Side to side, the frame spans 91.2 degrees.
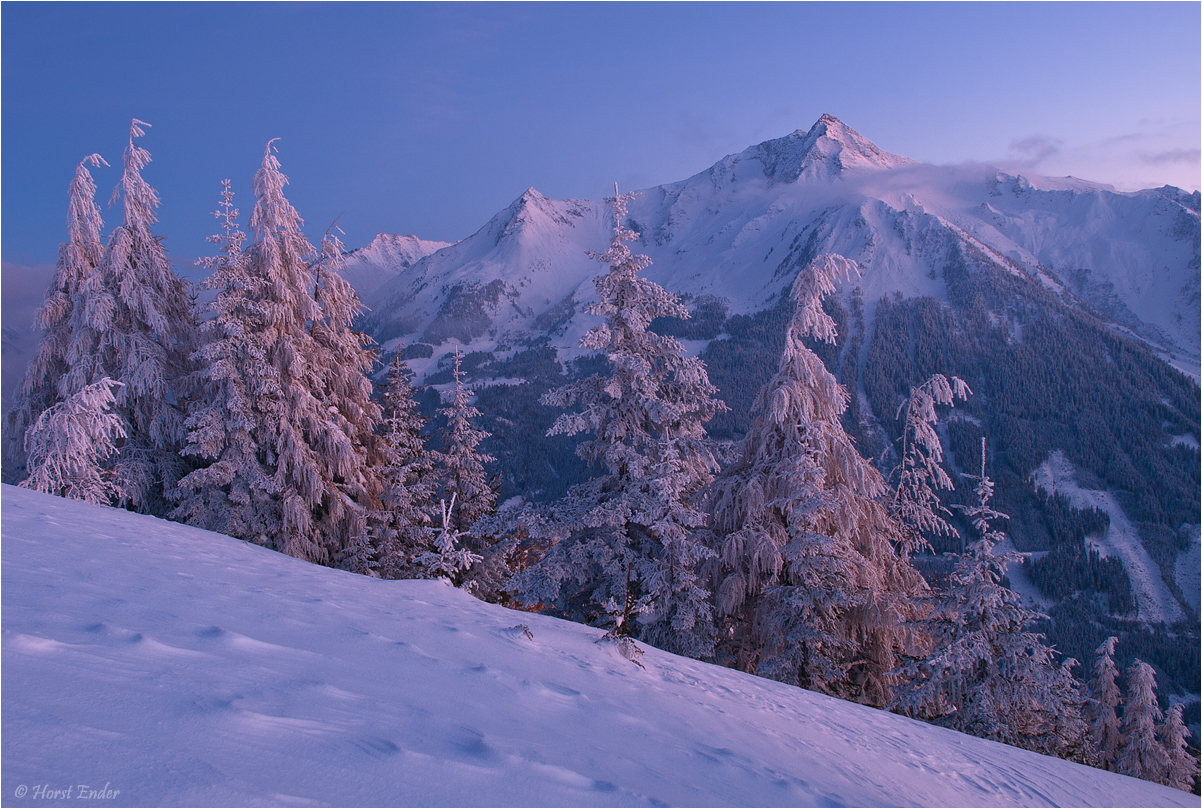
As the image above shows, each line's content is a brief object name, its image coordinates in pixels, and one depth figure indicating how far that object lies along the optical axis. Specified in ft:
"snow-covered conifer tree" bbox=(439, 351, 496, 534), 58.59
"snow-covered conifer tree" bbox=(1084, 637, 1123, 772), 61.87
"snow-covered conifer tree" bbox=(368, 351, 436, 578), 50.96
